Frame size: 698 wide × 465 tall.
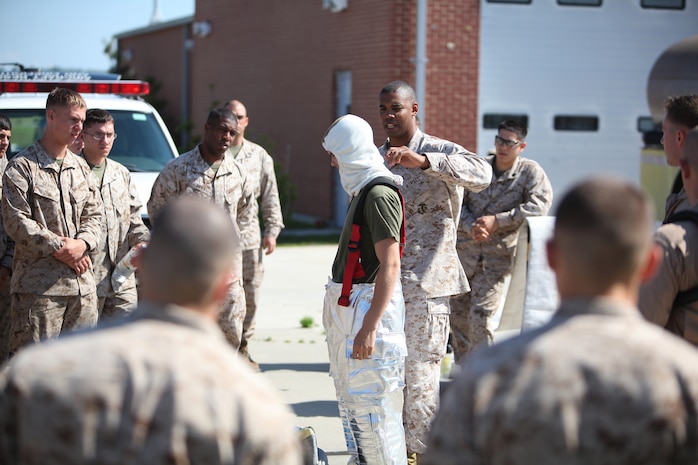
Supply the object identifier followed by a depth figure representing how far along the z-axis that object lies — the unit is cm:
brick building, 1608
